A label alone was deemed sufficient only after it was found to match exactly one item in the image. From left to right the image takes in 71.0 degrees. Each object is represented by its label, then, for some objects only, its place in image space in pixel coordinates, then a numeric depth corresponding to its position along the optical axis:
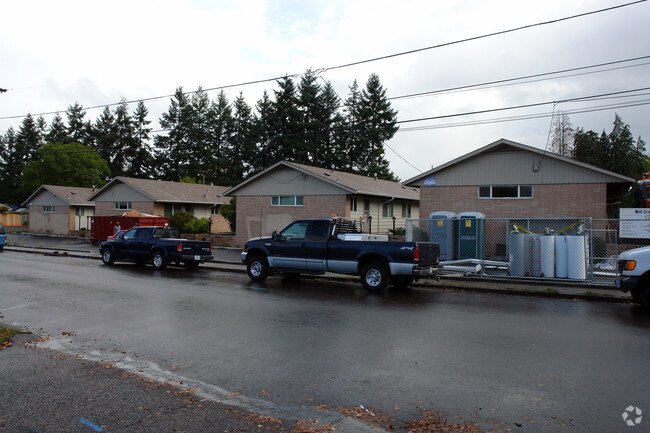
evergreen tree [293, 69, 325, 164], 51.94
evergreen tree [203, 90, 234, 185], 62.84
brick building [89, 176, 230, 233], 36.72
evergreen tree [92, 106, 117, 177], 72.69
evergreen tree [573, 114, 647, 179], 53.38
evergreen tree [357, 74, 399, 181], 53.81
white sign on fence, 15.77
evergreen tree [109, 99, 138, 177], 73.38
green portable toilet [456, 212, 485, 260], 19.34
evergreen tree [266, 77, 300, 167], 52.94
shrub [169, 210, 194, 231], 32.59
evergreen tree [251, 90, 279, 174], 54.41
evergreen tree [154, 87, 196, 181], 65.88
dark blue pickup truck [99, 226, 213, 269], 17.91
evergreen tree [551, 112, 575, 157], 61.00
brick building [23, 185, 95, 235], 43.59
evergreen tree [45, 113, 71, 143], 76.56
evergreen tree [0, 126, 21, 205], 79.38
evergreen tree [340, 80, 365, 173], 54.41
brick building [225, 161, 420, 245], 25.69
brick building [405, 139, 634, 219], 19.53
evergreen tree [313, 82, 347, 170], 53.53
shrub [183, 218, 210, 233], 31.95
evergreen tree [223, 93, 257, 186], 58.78
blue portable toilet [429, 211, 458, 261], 19.53
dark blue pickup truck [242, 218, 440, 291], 12.38
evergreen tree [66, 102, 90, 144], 76.50
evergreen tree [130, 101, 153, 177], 71.94
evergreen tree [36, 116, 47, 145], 86.18
